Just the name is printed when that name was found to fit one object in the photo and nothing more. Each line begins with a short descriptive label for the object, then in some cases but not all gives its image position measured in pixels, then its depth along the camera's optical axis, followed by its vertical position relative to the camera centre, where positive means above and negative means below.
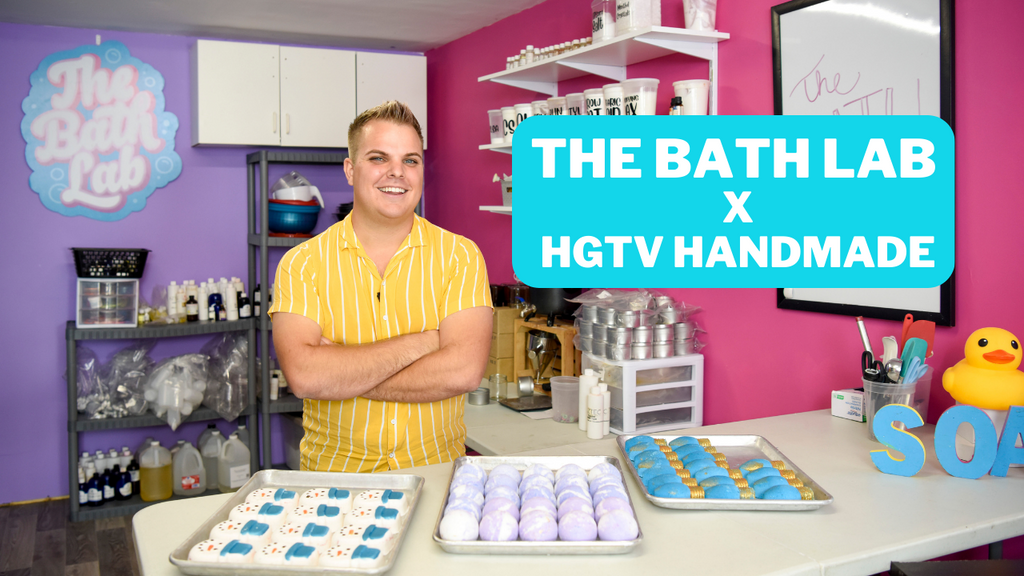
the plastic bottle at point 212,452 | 3.84 -0.92
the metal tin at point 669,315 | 2.49 -0.16
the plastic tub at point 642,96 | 2.36 +0.54
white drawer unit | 2.35 -0.40
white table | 1.09 -0.43
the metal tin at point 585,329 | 2.54 -0.21
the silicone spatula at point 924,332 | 1.81 -0.16
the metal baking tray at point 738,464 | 1.26 -0.40
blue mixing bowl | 3.71 +0.27
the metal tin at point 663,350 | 2.45 -0.27
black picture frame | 1.75 -0.04
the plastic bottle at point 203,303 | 3.78 -0.15
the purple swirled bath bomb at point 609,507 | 1.16 -0.37
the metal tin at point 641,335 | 2.40 -0.21
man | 1.74 -0.11
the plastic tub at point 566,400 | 2.55 -0.45
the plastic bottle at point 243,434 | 3.86 -0.83
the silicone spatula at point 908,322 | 1.84 -0.14
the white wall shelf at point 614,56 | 2.33 +0.74
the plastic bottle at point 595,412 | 2.29 -0.44
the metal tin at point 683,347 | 2.52 -0.27
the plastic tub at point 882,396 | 1.70 -0.30
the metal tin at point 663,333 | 2.44 -0.21
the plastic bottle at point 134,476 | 3.71 -1.00
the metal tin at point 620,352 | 2.39 -0.27
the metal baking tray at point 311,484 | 1.13 -0.38
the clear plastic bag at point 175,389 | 3.63 -0.57
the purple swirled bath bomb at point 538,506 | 1.16 -0.37
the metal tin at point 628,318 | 2.41 -0.16
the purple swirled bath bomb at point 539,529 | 1.10 -0.39
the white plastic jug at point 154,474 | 3.69 -0.99
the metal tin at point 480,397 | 2.87 -0.49
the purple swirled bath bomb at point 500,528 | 1.11 -0.39
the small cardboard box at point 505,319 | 3.01 -0.20
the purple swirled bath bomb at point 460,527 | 1.11 -0.39
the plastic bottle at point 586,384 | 2.36 -0.36
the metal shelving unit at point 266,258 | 3.65 +0.07
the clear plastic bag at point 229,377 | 3.80 -0.54
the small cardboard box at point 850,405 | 1.90 -0.36
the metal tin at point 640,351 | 2.41 -0.27
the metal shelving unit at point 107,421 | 3.50 -0.69
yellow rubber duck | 1.54 -0.23
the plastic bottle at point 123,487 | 3.65 -1.04
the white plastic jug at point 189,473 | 3.75 -1.01
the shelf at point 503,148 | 3.01 +0.49
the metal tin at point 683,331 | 2.51 -0.21
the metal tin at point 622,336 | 2.39 -0.22
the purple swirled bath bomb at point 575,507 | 1.16 -0.37
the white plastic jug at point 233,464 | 3.81 -0.97
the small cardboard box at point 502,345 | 3.01 -0.30
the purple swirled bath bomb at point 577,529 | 1.11 -0.39
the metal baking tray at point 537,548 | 1.09 -0.41
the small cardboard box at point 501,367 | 3.01 -0.39
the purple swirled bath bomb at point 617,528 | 1.10 -0.38
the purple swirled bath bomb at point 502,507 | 1.17 -0.37
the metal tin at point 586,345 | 2.55 -0.26
